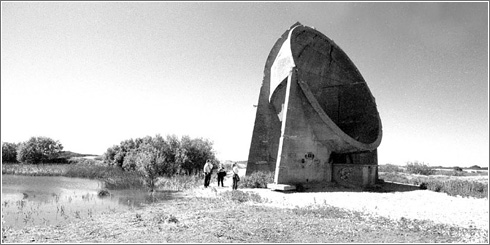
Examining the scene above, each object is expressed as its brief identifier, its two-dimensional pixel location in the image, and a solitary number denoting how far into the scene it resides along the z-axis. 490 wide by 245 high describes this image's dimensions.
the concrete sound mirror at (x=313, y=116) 14.96
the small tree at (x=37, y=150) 41.19
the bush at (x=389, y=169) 37.12
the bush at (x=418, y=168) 33.09
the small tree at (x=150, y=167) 15.28
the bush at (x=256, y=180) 15.51
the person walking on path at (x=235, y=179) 14.55
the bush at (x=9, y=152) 43.19
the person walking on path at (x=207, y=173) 15.93
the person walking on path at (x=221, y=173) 16.28
